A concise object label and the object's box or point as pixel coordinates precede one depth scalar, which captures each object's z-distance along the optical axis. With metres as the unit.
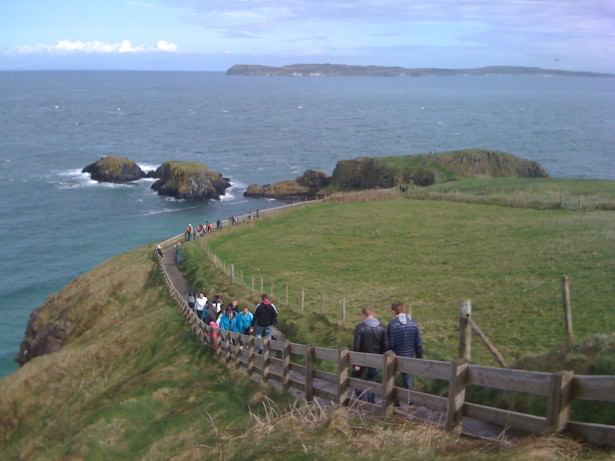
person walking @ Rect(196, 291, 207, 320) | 24.34
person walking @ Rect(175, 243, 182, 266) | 39.37
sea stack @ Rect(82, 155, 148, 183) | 92.62
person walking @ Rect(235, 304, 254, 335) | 19.58
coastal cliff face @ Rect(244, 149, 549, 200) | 81.62
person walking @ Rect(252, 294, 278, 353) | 18.17
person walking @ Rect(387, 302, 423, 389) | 11.62
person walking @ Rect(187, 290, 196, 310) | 26.36
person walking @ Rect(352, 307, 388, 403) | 12.09
